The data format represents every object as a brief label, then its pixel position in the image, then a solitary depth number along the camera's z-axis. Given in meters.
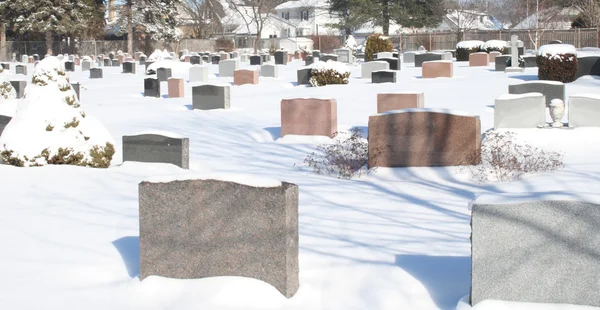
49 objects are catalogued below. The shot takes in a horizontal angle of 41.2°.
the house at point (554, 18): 60.25
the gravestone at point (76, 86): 24.59
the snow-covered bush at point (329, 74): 28.70
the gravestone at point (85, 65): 49.12
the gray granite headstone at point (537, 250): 5.03
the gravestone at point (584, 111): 14.53
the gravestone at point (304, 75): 30.00
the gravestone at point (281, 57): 48.00
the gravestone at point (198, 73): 33.75
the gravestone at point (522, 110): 14.79
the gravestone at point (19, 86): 26.78
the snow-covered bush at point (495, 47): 42.81
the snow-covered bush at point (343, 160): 11.98
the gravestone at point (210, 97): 22.27
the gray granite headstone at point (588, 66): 27.11
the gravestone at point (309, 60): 45.19
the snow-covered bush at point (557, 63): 26.23
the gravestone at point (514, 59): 32.53
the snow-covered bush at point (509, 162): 11.15
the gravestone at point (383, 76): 28.59
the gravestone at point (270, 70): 34.99
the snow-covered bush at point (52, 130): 11.81
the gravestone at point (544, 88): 17.89
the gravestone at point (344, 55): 46.35
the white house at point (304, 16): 106.12
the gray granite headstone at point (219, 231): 5.60
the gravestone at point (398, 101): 17.08
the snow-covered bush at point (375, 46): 43.38
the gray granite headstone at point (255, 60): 48.75
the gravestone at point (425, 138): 11.67
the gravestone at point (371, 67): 31.88
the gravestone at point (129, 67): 44.28
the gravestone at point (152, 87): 27.83
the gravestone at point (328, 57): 42.00
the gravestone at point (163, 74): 33.44
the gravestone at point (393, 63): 35.38
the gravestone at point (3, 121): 14.54
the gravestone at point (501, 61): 33.50
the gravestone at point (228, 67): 37.16
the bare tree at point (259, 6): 67.38
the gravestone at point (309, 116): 15.63
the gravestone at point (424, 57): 40.84
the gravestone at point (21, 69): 45.38
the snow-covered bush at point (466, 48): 43.62
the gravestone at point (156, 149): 12.24
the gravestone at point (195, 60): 51.03
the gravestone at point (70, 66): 47.00
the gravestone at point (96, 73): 40.97
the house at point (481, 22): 76.89
